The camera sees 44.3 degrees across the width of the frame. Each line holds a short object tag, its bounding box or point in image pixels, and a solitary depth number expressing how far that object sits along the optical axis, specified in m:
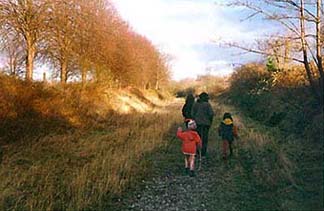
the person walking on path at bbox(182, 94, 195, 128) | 14.76
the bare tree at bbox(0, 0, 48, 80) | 20.61
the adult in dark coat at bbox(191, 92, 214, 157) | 12.61
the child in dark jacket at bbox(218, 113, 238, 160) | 12.40
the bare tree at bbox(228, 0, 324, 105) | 12.32
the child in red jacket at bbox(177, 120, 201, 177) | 10.61
